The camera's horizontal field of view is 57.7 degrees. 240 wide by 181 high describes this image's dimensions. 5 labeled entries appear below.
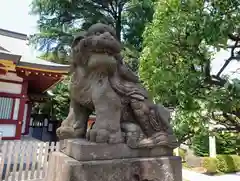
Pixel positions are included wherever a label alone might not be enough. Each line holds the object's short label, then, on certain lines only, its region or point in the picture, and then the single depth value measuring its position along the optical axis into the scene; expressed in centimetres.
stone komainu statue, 165
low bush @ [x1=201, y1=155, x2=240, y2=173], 812
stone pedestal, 143
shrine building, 629
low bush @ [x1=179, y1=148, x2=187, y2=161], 1028
